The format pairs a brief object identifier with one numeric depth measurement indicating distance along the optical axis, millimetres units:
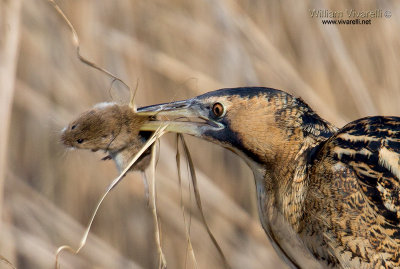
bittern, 6341
